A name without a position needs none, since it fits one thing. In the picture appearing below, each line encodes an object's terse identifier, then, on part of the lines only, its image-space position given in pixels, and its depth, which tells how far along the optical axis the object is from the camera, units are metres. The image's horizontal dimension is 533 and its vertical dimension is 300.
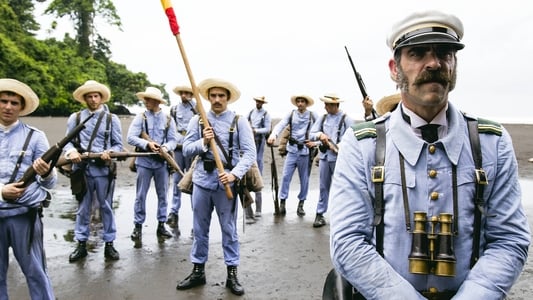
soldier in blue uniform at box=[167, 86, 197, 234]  8.84
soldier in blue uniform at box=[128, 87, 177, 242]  7.09
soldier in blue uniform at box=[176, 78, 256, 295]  5.12
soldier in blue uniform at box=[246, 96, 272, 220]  10.82
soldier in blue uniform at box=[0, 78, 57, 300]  3.91
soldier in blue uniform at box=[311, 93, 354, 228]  8.20
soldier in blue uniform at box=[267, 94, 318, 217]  9.18
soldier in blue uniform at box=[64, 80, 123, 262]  6.11
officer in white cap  1.74
